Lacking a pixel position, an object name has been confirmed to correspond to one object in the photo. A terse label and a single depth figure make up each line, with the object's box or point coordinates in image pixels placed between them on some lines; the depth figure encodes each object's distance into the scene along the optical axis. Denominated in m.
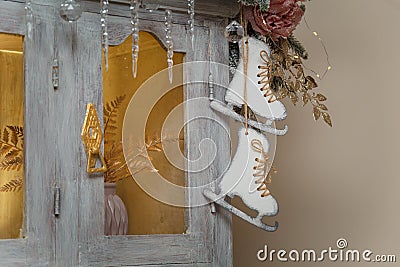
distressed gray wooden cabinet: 1.61
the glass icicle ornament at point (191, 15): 1.75
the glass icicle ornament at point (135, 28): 1.67
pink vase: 1.70
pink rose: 1.88
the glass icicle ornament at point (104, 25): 1.65
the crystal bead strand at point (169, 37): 1.76
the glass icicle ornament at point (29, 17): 1.58
